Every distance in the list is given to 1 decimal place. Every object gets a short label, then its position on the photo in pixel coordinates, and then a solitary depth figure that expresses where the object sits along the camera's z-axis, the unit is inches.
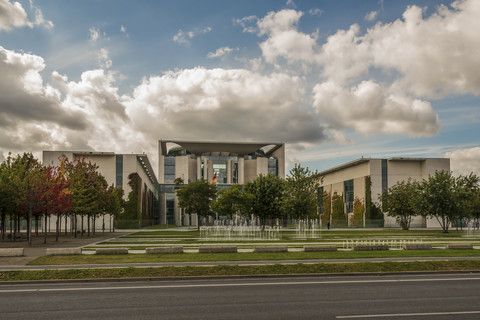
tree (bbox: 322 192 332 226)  4195.4
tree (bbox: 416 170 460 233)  2031.3
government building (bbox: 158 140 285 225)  4731.8
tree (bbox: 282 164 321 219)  1555.1
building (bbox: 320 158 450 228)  3435.0
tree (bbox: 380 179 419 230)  2711.6
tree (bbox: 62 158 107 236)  1644.9
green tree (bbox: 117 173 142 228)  2982.3
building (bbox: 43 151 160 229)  3036.4
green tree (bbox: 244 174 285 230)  2082.9
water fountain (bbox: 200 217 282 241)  1777.8
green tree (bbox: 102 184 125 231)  2135.8
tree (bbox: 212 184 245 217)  2252.7
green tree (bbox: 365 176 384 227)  3376.0
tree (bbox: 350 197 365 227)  3462.1
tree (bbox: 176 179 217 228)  2587.8
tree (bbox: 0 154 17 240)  1489.9
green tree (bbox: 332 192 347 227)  3794.0
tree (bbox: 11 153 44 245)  1302.9
